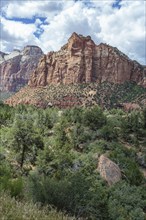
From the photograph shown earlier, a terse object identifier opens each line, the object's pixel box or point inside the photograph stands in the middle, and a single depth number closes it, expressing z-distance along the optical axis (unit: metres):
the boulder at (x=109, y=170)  41.84
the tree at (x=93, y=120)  63.22
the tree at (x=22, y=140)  46.19
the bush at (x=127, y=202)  32.22
